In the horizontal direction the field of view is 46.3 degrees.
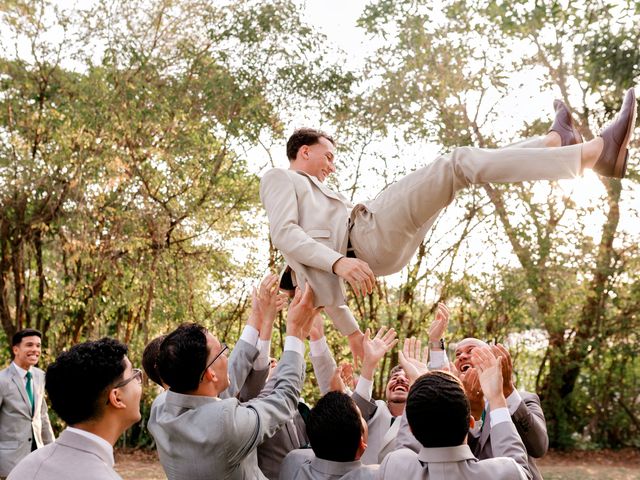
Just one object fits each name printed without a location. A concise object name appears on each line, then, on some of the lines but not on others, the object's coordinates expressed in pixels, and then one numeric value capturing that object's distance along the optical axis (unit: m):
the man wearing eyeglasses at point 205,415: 2.54
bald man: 2.74
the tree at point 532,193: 10.58
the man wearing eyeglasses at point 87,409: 2.01
